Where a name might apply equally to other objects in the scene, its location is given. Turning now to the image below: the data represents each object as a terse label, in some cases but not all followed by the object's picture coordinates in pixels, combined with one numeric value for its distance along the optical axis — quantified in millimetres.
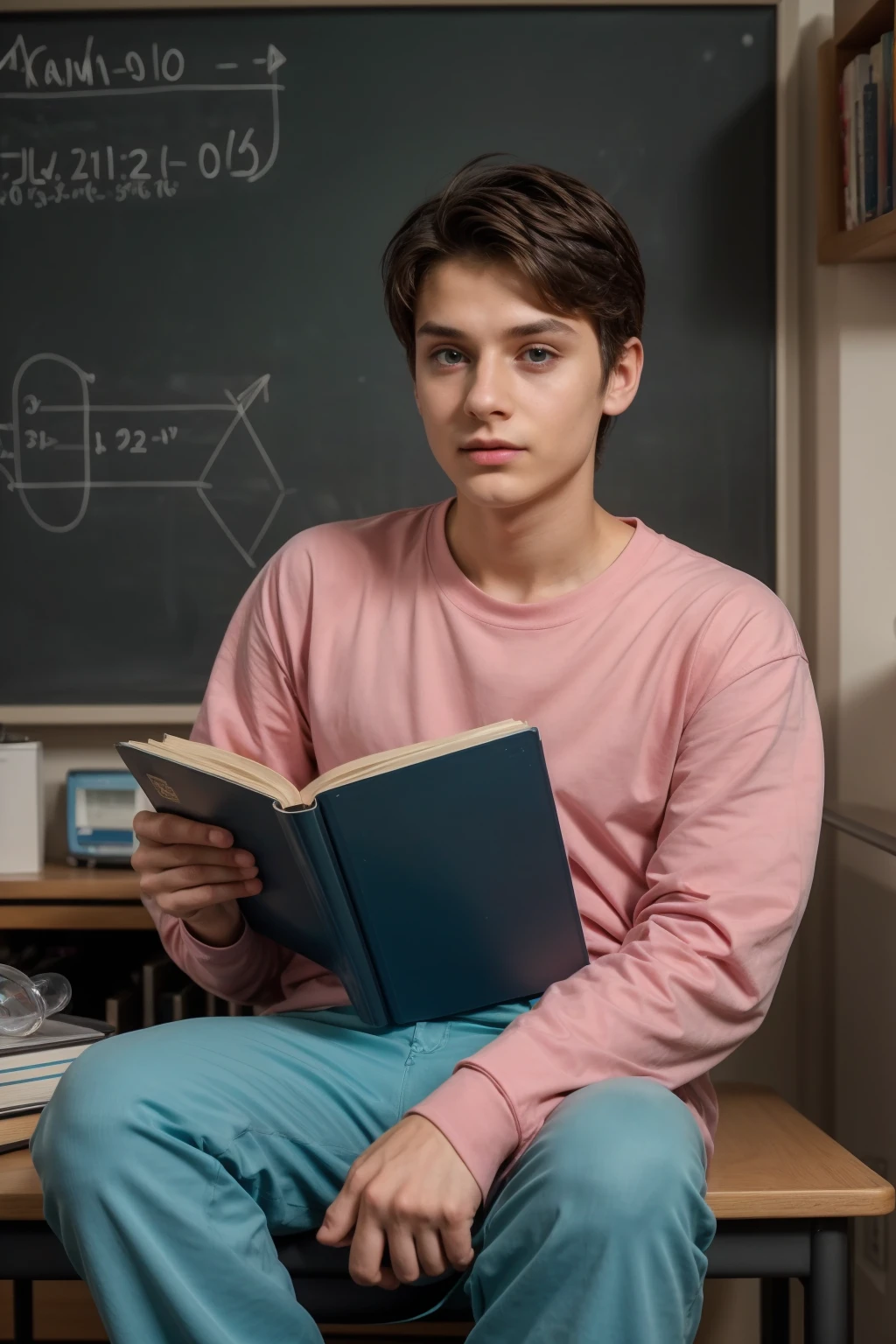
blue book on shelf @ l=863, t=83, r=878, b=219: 1780
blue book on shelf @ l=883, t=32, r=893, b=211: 1711
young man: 1003
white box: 2002
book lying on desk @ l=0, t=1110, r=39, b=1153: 1310
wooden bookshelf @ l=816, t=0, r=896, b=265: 1806
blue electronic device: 2033
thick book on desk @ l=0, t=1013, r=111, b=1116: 1349
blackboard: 2020
